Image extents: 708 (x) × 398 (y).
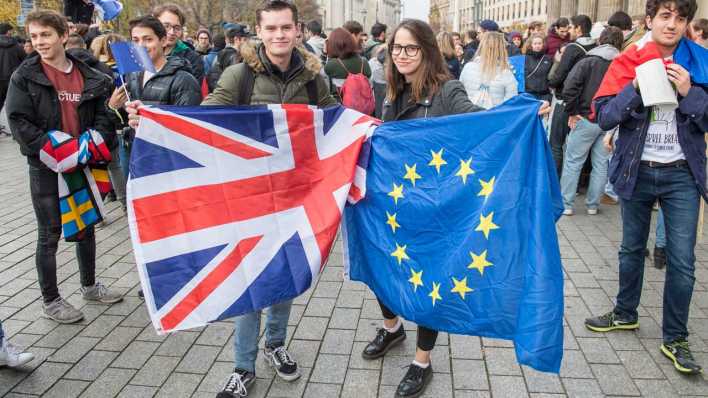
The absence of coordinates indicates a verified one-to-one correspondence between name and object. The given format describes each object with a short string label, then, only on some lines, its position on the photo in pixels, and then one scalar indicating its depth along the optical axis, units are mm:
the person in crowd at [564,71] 7371
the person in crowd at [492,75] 6461
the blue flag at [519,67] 8022
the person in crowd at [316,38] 10027
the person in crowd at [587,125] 6574
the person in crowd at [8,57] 9208
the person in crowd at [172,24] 5391
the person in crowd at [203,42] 9820
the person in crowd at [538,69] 8242
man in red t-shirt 3957
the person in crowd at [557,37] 8422
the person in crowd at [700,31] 6406
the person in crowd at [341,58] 7586
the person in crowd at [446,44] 8297
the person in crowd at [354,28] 9648
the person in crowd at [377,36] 11867
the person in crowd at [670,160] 3393
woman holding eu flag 3174
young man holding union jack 3094
